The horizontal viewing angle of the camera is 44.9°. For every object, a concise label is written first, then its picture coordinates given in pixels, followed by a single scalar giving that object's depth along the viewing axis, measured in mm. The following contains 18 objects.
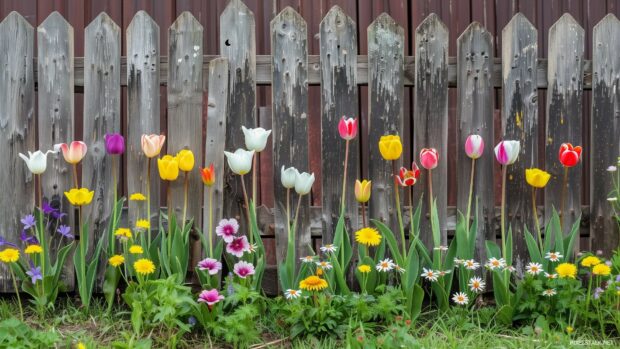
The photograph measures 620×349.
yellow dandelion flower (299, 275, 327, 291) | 3094
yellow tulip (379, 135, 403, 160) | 3449
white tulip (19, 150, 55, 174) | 3465
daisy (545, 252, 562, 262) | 3447
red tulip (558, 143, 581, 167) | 3494
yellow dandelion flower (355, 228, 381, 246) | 3396
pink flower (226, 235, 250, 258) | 3395
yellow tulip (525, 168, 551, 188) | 3500
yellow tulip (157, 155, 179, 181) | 3428
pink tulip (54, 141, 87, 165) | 3445
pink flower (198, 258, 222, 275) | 3312
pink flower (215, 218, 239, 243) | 3469
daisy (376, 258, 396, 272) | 3363
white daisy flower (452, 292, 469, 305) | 3379
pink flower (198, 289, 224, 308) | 3131
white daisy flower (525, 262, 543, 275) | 3403
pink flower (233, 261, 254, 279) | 3314
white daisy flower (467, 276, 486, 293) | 3420
